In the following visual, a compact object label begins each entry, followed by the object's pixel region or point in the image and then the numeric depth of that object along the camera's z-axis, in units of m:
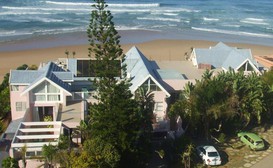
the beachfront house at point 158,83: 29.28
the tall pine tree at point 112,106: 22.64
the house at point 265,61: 42.00
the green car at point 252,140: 27.94
